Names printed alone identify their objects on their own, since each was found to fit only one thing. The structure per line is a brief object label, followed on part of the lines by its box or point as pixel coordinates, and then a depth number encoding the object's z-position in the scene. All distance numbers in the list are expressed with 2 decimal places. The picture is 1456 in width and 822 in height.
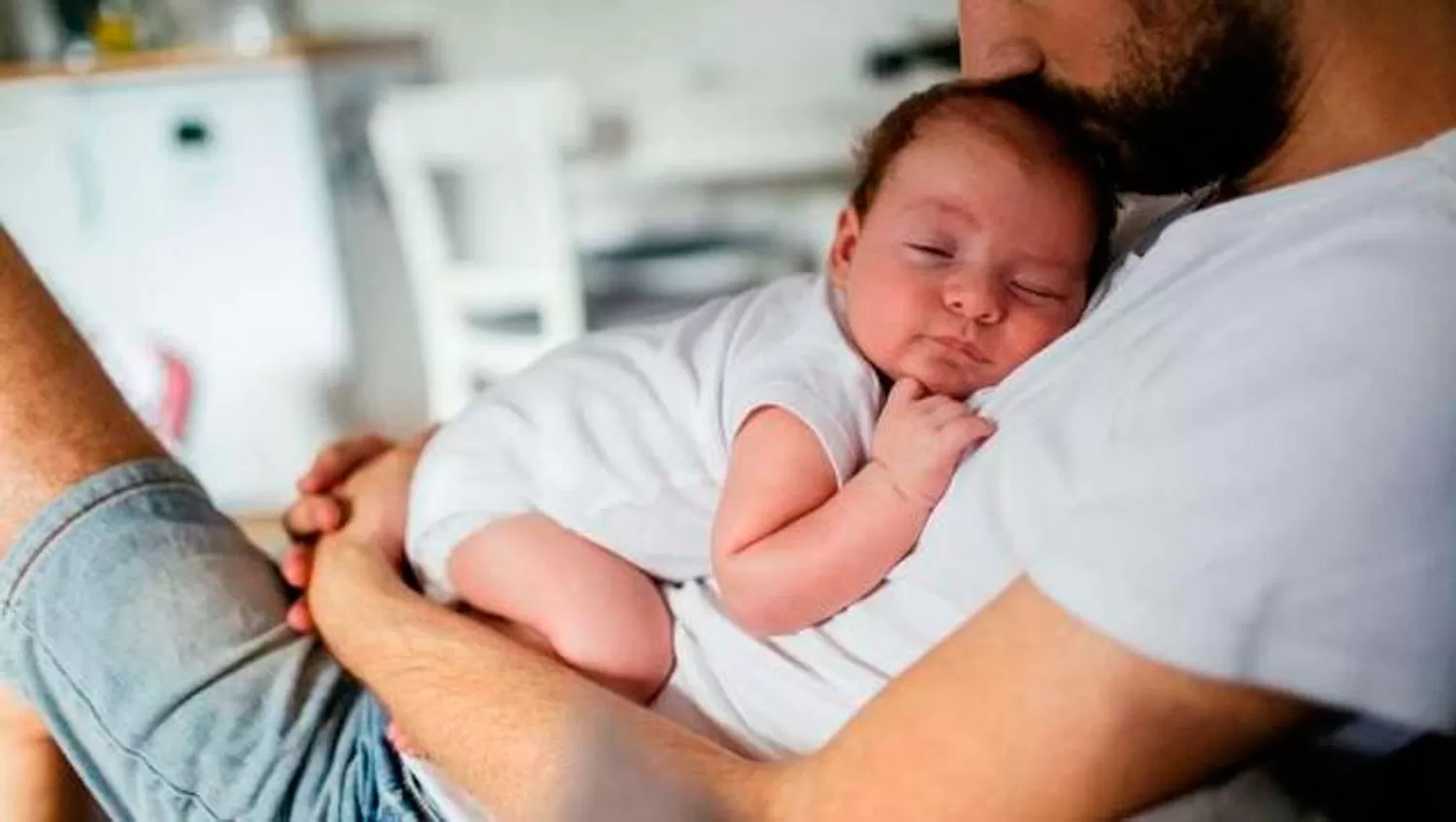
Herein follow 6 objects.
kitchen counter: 2.71
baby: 0.69
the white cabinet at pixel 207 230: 2.73
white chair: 2.61
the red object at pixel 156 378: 2.70
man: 0.53
